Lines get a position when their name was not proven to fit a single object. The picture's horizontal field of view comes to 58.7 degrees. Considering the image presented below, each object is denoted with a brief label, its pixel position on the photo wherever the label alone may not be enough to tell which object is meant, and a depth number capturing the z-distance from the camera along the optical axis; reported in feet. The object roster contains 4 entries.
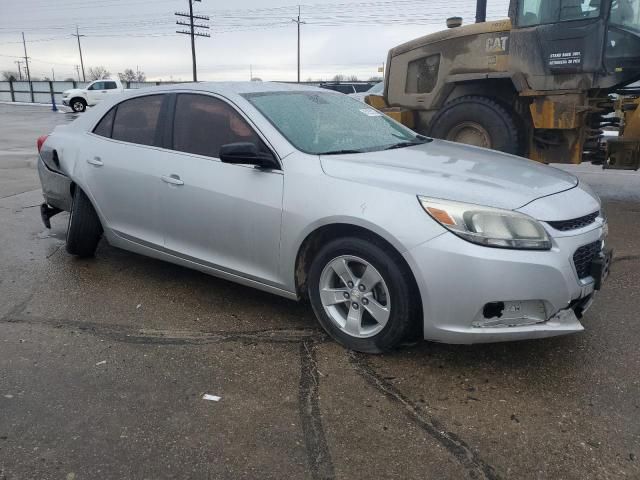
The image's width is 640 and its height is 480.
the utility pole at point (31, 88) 155.44
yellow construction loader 22.68
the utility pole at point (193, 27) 163.32
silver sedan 9.57
